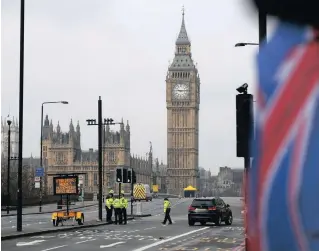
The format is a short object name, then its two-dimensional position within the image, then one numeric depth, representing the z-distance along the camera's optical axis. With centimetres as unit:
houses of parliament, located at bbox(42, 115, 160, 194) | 17138
